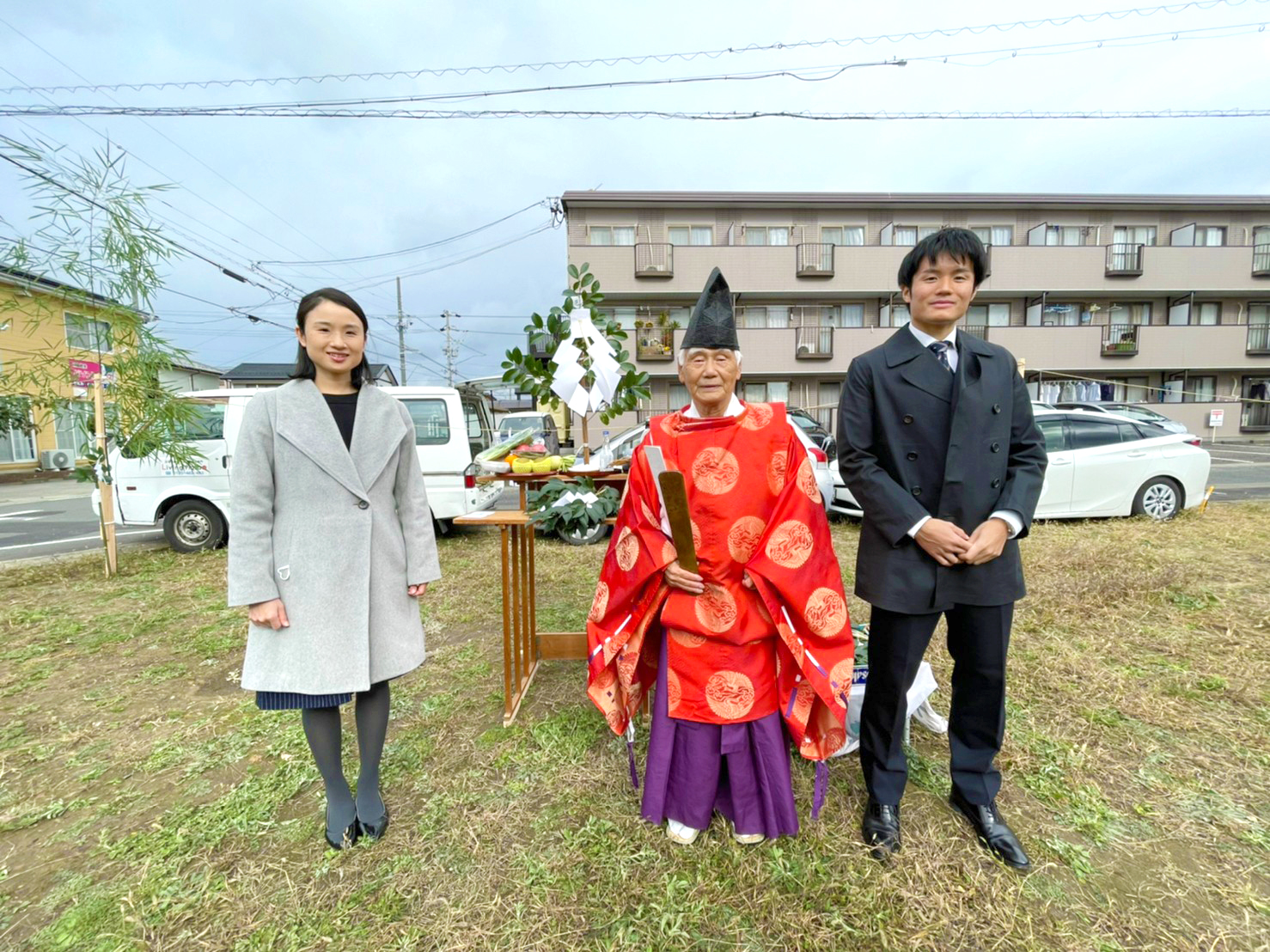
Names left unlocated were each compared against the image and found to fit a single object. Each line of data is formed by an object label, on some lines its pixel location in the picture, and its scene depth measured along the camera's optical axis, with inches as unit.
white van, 239.3
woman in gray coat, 66.1
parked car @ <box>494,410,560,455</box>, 566.6
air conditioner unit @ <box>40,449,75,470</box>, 644.1
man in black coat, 66.4
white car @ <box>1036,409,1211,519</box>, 259.3
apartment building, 645.3
